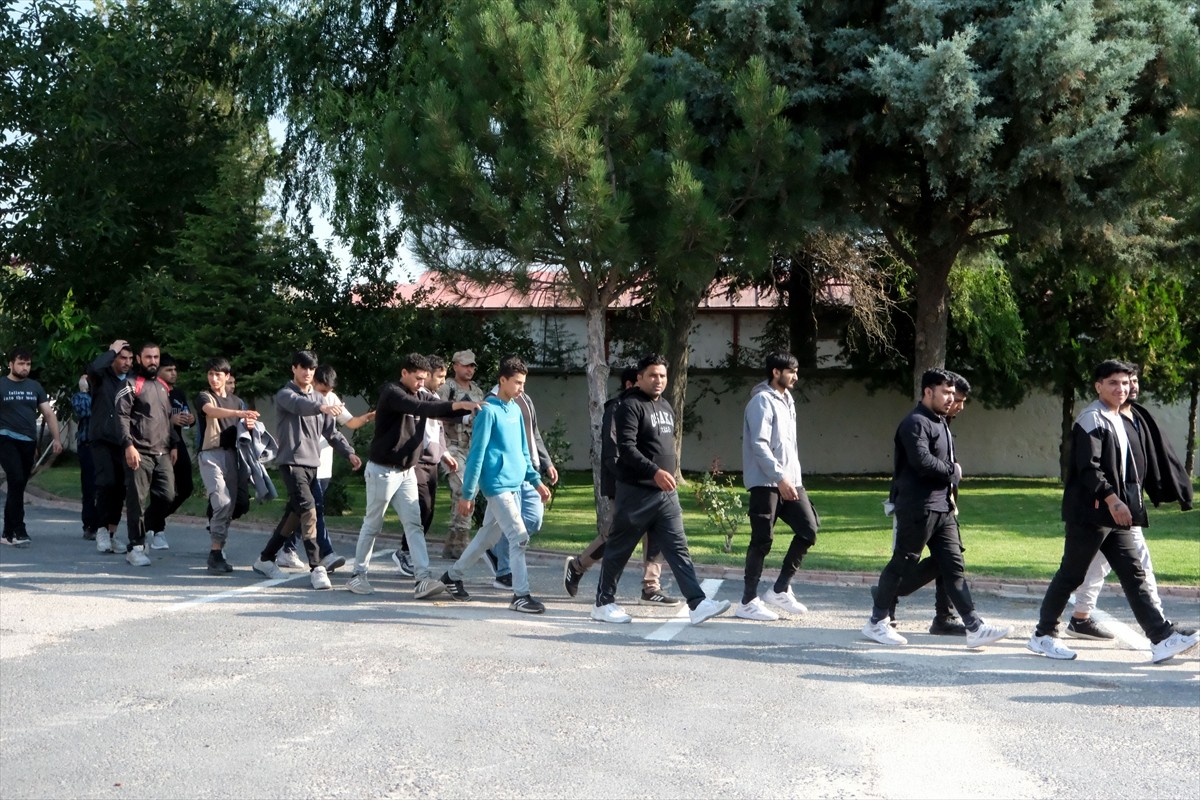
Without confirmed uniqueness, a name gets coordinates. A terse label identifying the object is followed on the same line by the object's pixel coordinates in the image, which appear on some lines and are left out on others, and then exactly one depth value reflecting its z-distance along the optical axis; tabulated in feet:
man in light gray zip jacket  28.50
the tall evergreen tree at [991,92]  40.93
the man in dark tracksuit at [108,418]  36.55
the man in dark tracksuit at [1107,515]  23.65
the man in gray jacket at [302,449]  32.07
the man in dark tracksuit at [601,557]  29.94
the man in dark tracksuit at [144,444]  35.32
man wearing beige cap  34.19
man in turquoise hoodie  28.71
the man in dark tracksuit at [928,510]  25.14
